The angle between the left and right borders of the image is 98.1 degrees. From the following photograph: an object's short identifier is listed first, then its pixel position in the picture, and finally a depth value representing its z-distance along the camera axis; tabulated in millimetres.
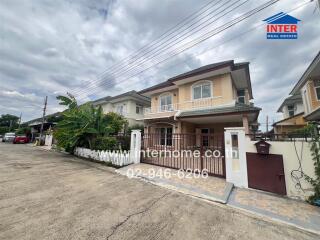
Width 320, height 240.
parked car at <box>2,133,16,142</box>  25188
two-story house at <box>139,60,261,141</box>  11367
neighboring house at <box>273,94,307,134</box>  17431
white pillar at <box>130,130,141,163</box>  9008
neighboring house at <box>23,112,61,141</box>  28375
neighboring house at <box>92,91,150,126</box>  20875
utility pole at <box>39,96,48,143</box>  23166
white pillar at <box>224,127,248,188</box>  5609
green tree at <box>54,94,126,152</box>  10750
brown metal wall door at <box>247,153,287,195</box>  5023
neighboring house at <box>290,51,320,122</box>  11754
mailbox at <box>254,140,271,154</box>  5246
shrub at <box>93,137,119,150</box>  9945
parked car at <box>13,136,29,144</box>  24109
